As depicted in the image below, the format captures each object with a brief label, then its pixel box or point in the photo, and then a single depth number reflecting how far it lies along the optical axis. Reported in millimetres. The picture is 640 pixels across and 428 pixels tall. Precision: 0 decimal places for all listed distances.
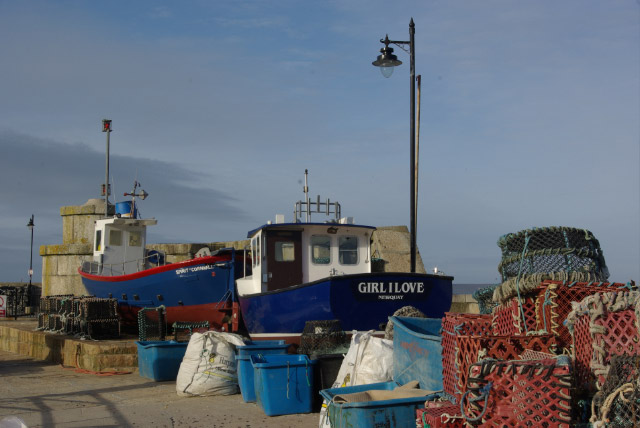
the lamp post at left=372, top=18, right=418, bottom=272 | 10930
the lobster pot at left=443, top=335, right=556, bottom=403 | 4645
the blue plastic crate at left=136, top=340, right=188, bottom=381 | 9578
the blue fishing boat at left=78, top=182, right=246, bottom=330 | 14344
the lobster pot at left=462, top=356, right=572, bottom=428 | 4043
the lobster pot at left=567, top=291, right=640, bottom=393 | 4301
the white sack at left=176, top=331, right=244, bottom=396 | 8344
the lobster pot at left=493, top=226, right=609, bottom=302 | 5594
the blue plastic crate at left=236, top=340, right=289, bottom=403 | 7930
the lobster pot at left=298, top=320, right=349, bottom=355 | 8469
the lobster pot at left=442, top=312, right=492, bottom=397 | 5086
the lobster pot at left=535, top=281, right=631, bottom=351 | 5152
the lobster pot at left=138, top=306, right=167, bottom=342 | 12469
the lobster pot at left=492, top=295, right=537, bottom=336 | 5441
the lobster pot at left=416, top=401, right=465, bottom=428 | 4418
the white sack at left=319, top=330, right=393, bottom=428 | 6723
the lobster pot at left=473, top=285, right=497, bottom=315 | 7762
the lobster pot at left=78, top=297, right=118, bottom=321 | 13266
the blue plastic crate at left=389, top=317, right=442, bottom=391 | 5852
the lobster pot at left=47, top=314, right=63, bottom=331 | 15106
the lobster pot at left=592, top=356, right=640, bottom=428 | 3941
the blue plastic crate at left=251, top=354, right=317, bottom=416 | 7215
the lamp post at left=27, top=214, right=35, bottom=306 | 31122
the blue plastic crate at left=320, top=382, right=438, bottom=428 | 5262
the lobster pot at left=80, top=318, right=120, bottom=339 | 13094
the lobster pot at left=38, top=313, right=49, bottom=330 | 15888
